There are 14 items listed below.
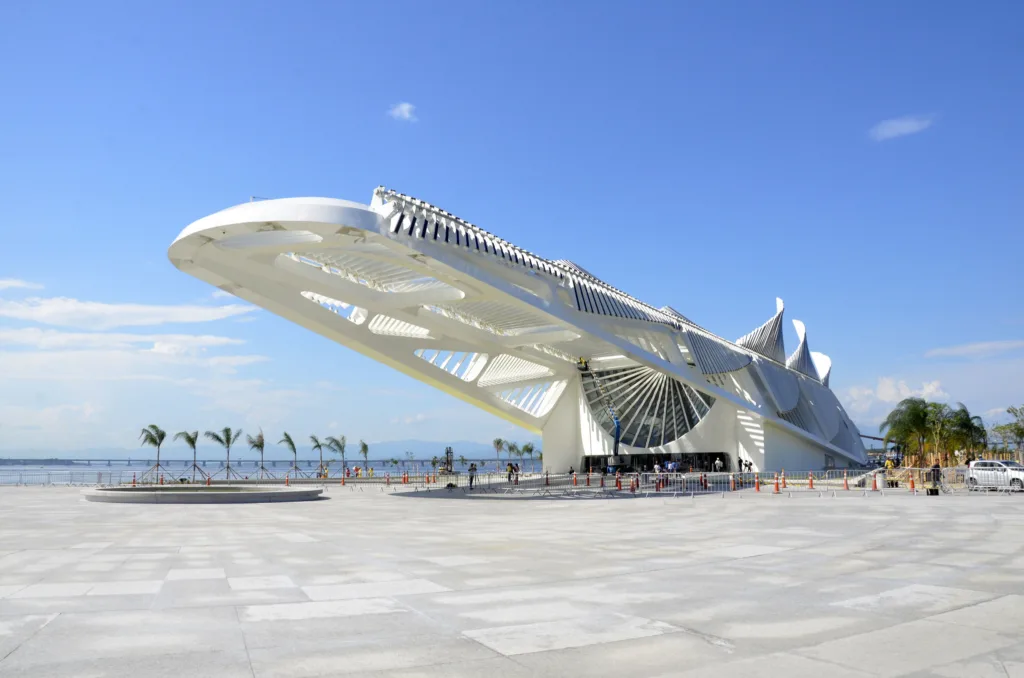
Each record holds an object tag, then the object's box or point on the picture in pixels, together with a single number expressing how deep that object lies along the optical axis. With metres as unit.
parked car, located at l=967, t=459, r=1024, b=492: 29.56
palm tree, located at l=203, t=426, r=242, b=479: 62.64
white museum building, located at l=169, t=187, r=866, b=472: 27.19
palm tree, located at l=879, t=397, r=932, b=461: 66.25
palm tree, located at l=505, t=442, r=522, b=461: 131.41
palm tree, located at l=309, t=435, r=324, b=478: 79.50
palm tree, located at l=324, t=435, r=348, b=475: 78.56
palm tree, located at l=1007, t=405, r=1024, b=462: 75.06
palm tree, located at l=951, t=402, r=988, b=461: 68.27
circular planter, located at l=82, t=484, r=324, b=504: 24.39
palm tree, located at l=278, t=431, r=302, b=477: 72.88
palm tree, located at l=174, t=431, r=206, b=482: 59.90
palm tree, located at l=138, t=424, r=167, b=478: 55.09
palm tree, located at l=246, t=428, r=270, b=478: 67.19
